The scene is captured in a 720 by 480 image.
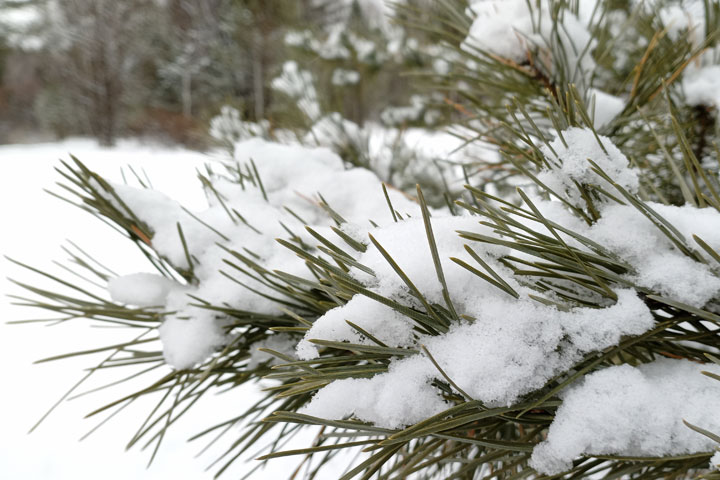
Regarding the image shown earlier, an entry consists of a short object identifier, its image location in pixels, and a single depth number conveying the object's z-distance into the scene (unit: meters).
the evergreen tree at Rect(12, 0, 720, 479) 0.21
